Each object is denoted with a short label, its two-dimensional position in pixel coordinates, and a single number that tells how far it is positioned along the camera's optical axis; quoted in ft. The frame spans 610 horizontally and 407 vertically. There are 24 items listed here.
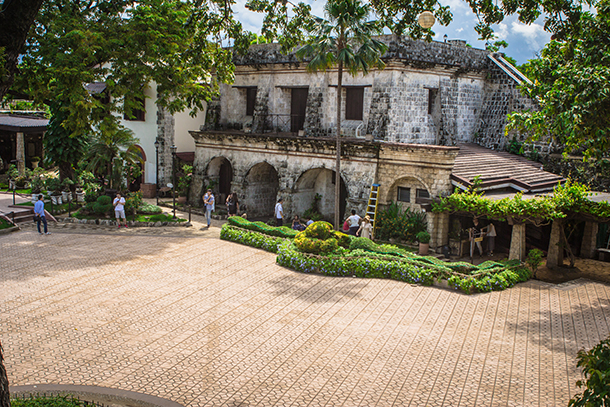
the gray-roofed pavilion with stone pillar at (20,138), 102.01
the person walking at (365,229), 67.15
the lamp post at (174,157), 88.31
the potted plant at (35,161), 115.73
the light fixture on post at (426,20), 78.12
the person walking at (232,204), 86.42
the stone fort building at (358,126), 75.56
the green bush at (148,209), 82.23
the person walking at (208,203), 79.00
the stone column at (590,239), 65.98
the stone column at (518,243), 59.69
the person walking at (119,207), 74.95
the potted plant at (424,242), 67.92
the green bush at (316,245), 58.70
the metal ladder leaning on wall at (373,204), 75.20
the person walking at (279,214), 79.82
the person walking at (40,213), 68.49
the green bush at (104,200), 78.33
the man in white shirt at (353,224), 70.54
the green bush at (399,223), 72.43
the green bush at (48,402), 27.25
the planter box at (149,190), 102.78
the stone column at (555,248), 60.29
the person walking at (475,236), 66.24
